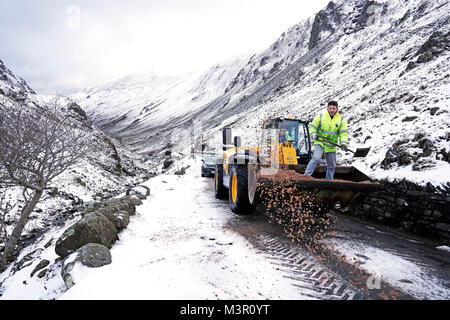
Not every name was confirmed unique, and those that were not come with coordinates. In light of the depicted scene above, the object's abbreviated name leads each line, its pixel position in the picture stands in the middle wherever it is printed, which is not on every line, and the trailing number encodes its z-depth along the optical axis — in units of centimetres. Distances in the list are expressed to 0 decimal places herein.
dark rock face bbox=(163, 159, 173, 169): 2765
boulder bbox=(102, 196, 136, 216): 541
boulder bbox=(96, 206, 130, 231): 450
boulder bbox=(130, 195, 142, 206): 664
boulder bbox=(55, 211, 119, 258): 367
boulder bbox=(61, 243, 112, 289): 293
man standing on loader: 498
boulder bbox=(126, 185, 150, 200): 789
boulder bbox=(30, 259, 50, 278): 383
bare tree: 639
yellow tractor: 425
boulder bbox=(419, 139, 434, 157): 597
